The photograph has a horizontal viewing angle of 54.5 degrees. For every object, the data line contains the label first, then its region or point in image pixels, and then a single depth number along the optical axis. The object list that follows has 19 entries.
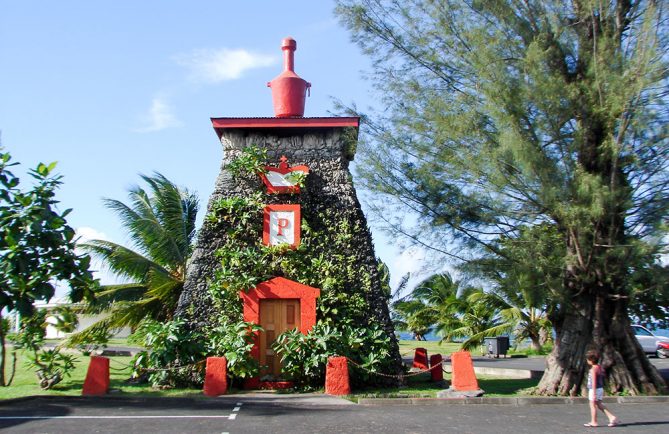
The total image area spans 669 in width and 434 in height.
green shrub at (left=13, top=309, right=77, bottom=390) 12.62
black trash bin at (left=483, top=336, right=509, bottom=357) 24.42
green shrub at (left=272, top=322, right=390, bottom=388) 12.32
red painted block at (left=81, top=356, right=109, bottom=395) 11.80
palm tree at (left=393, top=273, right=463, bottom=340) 29.83
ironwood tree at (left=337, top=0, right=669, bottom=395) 10.30
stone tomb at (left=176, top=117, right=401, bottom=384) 13.09
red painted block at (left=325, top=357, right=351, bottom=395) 11.91
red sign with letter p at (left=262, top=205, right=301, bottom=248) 13.47
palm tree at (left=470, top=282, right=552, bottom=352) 24.94
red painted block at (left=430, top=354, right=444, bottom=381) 14.22
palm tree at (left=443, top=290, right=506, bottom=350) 27.20
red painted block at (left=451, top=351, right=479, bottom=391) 11.77
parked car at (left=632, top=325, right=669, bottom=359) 25.30
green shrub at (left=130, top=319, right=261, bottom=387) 12.31
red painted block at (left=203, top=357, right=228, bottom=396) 11.93
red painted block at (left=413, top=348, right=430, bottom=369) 15.10
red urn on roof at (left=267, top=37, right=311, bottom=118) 14.52
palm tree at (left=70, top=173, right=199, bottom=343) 18.08
